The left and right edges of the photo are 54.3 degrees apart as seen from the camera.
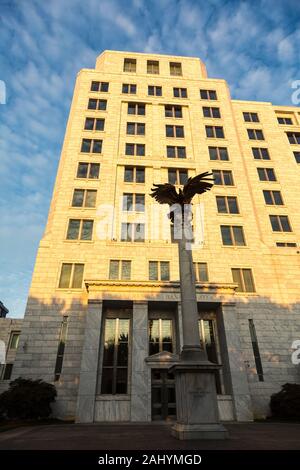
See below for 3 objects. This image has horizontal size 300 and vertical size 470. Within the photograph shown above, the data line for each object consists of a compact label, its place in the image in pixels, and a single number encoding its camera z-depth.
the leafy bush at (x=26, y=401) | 17.75
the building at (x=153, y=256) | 20.70
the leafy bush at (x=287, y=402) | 18.86
